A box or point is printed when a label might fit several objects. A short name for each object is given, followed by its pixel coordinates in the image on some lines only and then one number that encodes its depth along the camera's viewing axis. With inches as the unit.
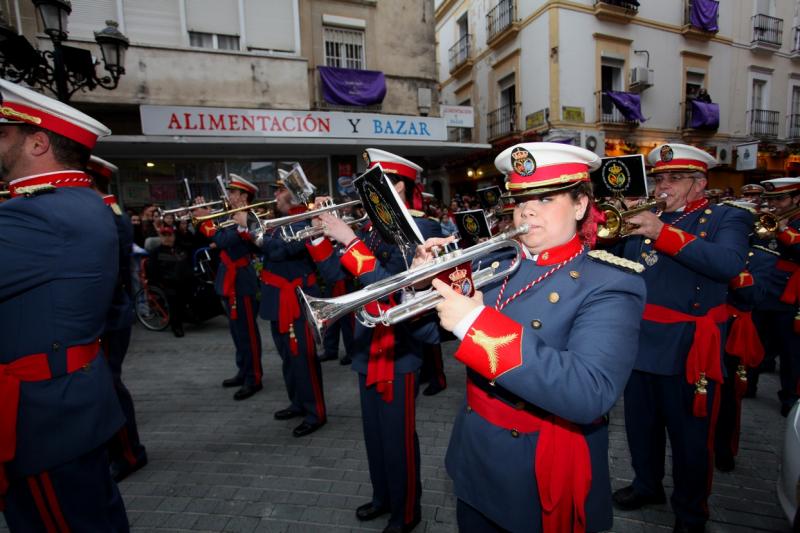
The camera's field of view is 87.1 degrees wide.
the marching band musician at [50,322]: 73.7
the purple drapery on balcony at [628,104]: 630.5
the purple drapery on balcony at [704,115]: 691.4
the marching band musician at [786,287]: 180.1
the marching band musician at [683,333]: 105.0
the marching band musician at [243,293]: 204.4
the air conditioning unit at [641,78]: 642.2
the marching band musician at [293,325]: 170.2
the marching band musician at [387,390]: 108.0
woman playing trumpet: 54.9
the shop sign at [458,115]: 520.1
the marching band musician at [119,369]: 141.3
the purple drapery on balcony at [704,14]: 682.8
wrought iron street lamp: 199.0
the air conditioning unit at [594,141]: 630.5
